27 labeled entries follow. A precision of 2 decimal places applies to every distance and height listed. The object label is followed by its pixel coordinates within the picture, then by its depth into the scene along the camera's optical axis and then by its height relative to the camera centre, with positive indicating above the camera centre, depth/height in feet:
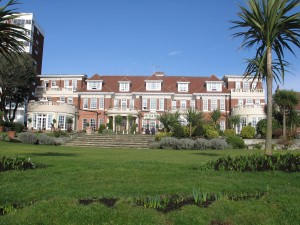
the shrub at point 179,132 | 107.24 +0.32
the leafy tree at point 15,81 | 160.16 +25.13
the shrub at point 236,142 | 100.05 -2.52
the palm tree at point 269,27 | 35.83 +12.51
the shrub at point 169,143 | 93.66 -2.99
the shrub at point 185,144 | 91.91 -3.20
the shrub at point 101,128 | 148.15 +1.33
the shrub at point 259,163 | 31.30 -2.87
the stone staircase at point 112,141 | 103.45 -3.25
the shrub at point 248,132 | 118.62 +0.83
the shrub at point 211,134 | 108.06 -0.14
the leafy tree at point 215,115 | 145.89 +8.31
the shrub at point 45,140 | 99.07 -3.01
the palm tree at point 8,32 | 33.01 +10.20
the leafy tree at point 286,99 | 114.01 +12.87
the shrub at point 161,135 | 107.95 -0.83
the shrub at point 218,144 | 91.35 -2.96
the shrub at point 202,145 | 92.43 -3.34
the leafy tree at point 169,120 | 115.67 +4.60
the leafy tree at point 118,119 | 158.51 +6.26
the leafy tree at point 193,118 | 111.86 +5.38
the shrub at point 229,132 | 117.11 +0.68
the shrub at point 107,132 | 140.05 -0.20
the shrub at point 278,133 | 111.65 +0.65
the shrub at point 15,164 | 31.75 -3.44
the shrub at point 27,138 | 98.78 -2.49
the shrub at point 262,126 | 118.76 +3.28
